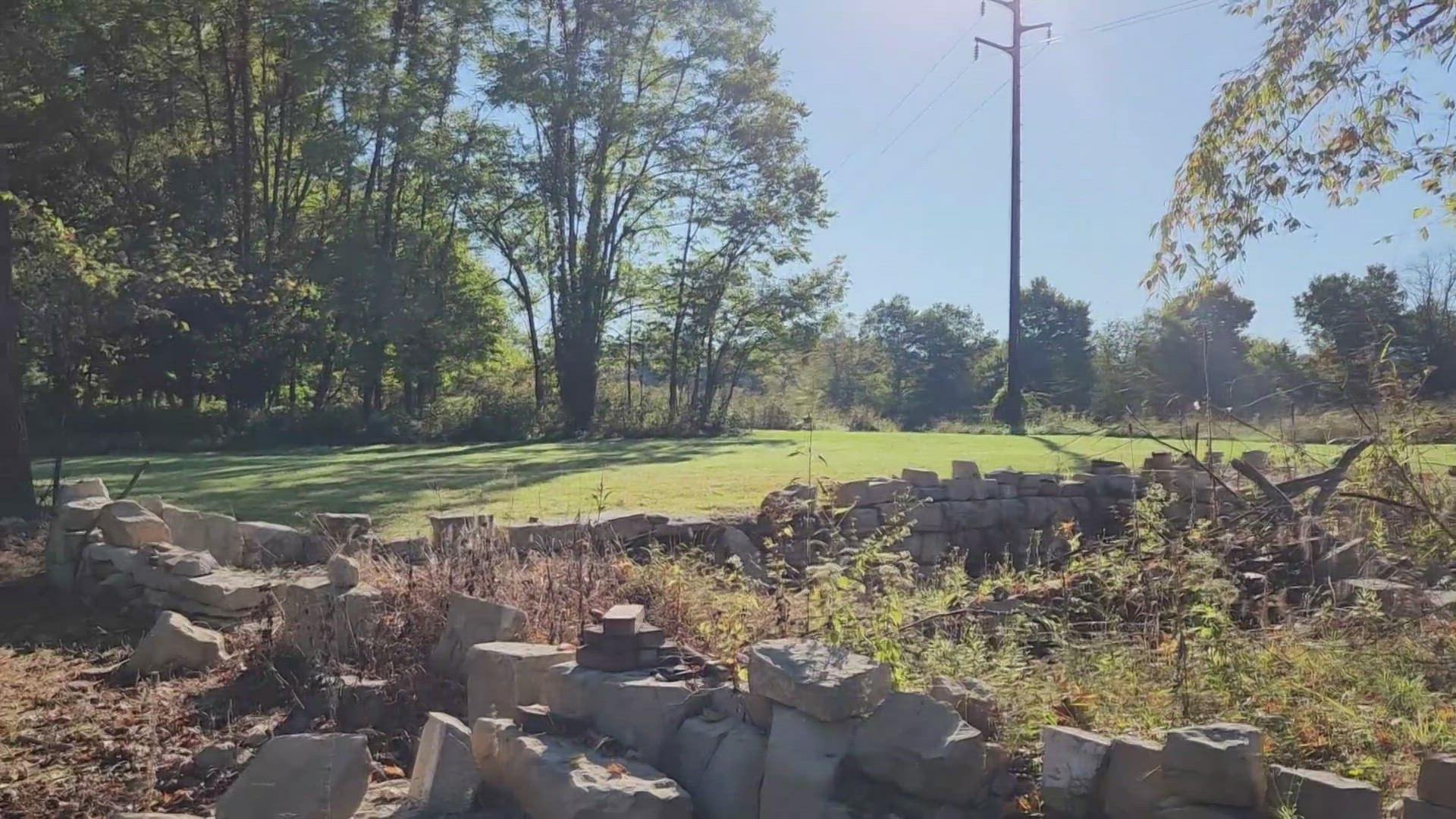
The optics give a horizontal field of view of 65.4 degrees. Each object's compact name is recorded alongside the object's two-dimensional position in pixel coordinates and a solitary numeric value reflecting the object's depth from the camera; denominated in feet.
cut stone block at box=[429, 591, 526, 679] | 17.12
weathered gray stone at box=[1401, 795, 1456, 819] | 8.83
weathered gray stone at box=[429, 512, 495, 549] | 22.52
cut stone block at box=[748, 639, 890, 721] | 11.43
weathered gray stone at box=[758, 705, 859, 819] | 11.24
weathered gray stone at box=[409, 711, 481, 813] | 13.16
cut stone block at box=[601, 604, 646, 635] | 14.02
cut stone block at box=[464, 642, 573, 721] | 14.88
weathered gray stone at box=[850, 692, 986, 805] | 10.83
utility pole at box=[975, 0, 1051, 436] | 92.73
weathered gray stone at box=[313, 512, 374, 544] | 25.48
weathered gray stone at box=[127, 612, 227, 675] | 20.31
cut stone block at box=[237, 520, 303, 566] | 25.70
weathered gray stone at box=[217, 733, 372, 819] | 12.90
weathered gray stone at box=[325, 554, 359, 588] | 20.56
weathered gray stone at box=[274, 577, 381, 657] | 19.47
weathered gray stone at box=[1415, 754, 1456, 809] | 8.84
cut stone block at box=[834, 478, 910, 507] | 29.79
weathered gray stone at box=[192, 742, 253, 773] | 15.81
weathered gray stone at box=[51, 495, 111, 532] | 27.32
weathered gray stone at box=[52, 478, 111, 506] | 29.19
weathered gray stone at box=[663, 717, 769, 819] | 12.06
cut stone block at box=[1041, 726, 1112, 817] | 10.34
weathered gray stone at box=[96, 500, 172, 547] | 25.99
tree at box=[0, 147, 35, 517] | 32.42
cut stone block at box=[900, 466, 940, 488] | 32.48
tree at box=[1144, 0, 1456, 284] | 22.09
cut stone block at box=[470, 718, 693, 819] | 11.53
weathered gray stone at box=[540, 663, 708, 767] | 13.14
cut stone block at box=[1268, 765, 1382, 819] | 9.13
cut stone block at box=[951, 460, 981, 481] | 33.70
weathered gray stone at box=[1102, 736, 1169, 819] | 9.91
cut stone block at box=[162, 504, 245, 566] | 25.79
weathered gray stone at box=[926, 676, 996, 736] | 11.69
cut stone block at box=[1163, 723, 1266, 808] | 9.64
